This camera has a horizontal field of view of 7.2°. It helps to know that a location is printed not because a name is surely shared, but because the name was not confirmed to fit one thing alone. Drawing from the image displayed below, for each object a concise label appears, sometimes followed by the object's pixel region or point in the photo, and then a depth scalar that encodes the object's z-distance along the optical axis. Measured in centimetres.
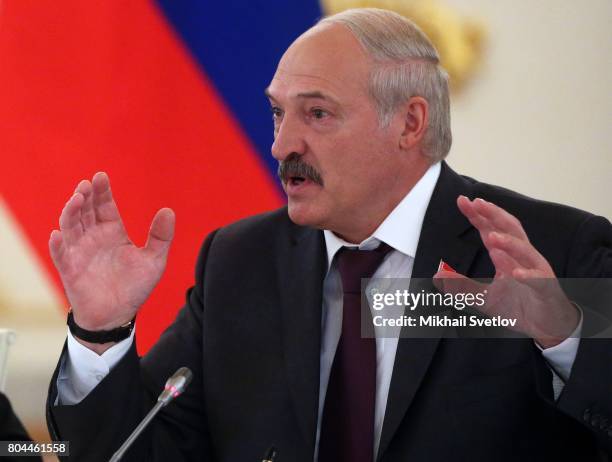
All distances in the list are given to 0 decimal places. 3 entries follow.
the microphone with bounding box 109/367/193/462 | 506
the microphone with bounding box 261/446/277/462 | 512
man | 518
